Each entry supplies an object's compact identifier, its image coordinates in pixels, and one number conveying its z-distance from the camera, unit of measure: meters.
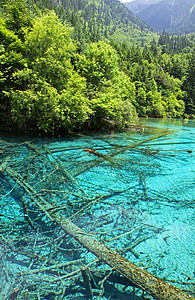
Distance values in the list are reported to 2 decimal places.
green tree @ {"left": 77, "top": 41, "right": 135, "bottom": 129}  21.38
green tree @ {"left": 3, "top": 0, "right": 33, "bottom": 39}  18.61
